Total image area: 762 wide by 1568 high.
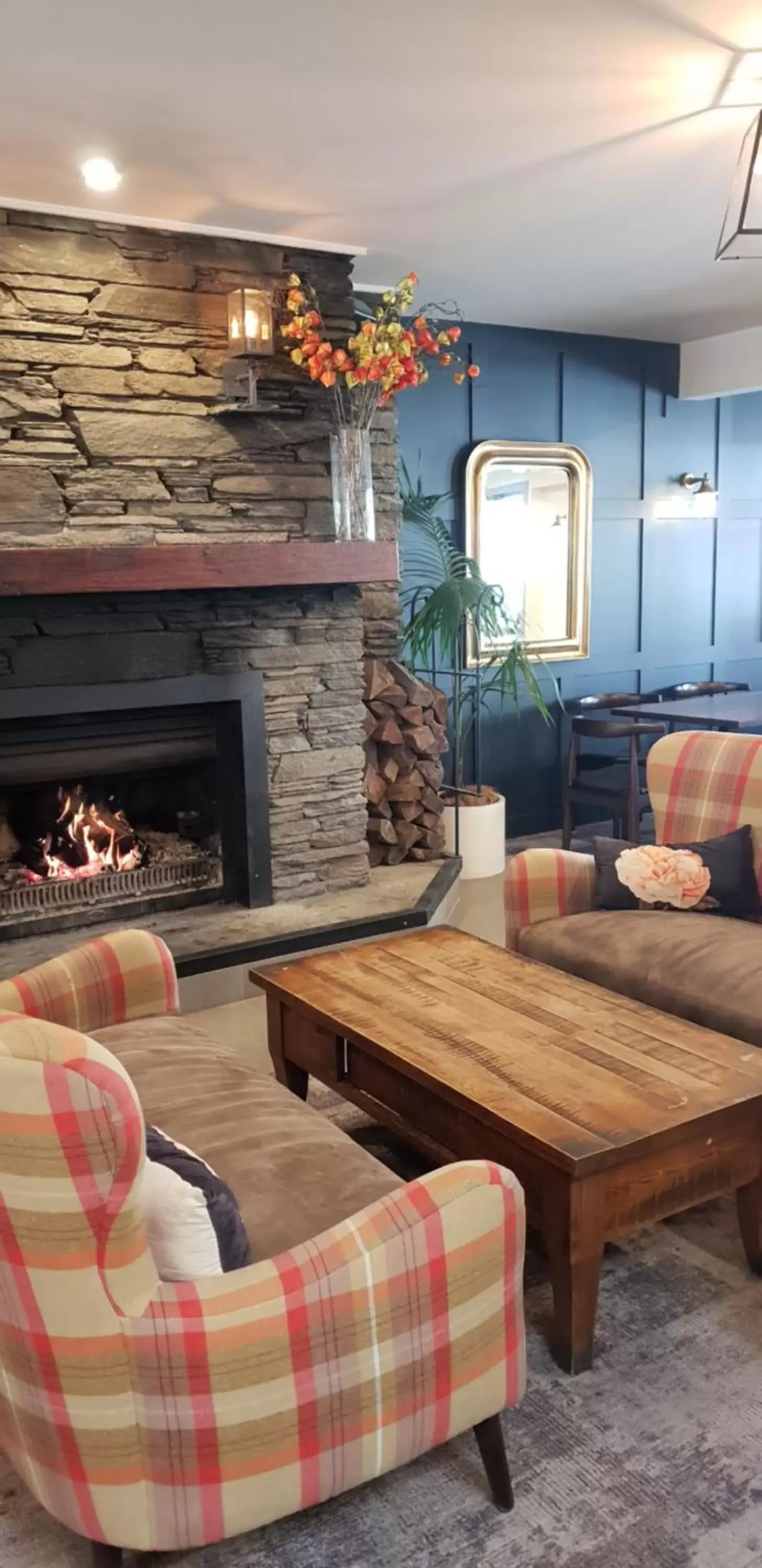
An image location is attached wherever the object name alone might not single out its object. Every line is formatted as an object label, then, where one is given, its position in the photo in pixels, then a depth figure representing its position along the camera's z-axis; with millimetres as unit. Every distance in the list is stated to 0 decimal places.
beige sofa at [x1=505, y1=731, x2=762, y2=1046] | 2660
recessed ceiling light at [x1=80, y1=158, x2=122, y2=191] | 3055
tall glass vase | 3955
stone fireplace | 3490
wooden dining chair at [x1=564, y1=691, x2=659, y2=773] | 5574
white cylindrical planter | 5027
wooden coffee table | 1907
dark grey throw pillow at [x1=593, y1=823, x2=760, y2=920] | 3080
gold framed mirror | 5383
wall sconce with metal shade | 6051
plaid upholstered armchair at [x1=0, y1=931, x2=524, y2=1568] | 1310
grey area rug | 1623
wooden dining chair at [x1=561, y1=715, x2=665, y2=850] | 5109
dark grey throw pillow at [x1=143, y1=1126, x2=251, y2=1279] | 1447
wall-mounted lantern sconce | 3600
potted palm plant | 4777
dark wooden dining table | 4824
